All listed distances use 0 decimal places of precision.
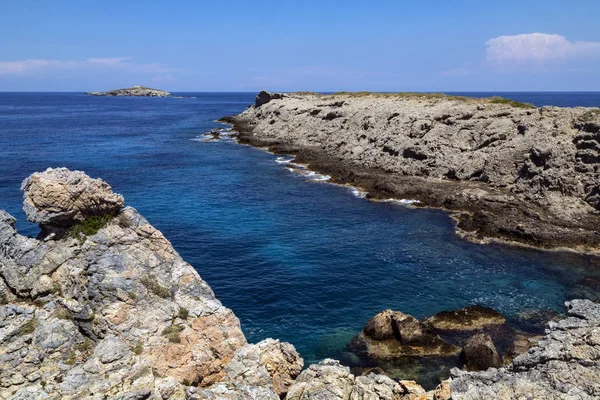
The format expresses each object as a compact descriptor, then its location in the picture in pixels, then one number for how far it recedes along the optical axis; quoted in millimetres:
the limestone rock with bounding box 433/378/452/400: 20372
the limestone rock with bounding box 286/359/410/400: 18688
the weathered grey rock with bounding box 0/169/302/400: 17438
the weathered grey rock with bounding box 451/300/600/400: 15922
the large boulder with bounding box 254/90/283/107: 157625
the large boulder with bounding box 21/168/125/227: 21312
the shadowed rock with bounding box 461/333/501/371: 27047
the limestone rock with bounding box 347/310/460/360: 29109
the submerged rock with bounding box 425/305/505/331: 32406
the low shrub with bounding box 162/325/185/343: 20219
